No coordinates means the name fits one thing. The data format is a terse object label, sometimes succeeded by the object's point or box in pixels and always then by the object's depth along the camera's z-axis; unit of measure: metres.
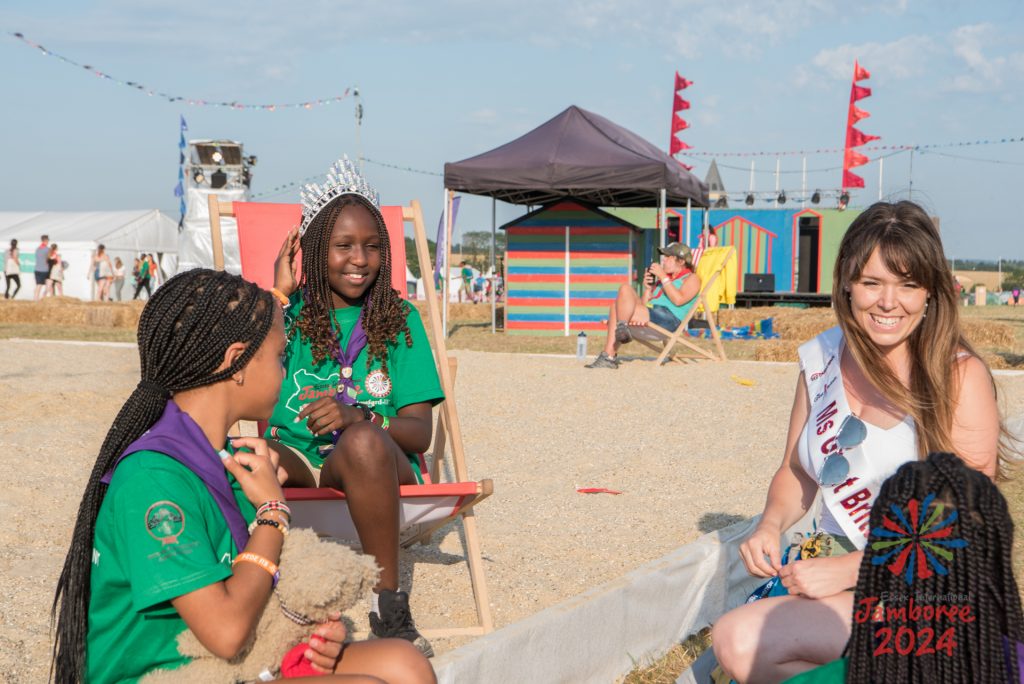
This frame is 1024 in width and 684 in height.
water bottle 10.24
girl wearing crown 3.25
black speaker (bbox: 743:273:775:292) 22.50
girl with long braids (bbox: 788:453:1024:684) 1.29
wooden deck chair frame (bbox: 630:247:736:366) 9.61
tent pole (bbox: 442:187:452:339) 12.99
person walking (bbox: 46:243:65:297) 22.91
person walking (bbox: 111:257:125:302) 25.17
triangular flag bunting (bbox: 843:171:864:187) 26.17
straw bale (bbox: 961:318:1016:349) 13.39
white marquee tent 25.42
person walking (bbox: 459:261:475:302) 29.19
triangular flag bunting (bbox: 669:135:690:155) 25.80
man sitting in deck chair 9.51
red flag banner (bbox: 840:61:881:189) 25.95
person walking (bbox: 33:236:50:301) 22.91
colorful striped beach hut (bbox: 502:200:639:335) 15.21
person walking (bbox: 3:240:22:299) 24.50
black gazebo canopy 13.02
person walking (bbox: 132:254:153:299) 24.86
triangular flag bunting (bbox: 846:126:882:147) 25.95
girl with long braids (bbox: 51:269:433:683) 1.66
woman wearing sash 2.04
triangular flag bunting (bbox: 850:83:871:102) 25.92
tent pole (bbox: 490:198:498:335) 15.41
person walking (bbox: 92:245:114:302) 23.50
